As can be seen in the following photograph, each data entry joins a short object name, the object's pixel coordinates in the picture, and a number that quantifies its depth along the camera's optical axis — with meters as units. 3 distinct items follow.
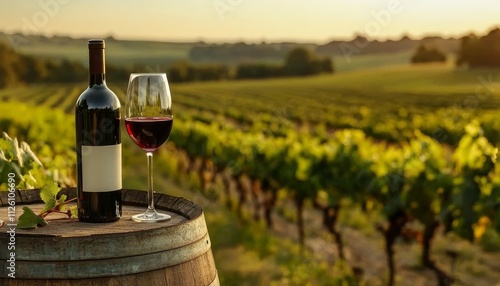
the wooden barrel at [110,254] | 2.12
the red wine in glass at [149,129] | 2.54
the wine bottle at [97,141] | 2.38
